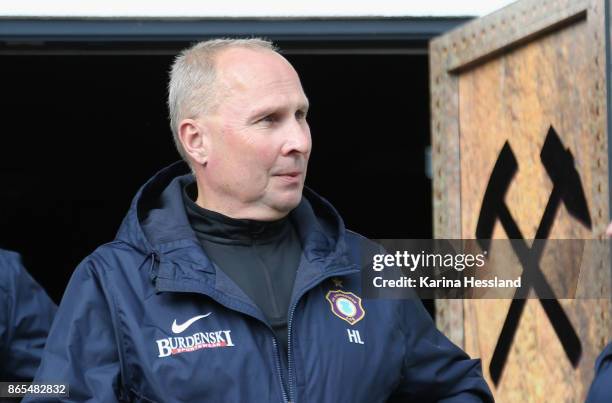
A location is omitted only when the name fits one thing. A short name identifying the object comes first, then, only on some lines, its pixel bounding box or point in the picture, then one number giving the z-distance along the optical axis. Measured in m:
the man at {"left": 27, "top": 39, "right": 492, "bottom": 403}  4.35
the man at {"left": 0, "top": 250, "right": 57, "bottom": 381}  5.96
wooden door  6.55
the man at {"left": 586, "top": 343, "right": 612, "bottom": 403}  4.18
